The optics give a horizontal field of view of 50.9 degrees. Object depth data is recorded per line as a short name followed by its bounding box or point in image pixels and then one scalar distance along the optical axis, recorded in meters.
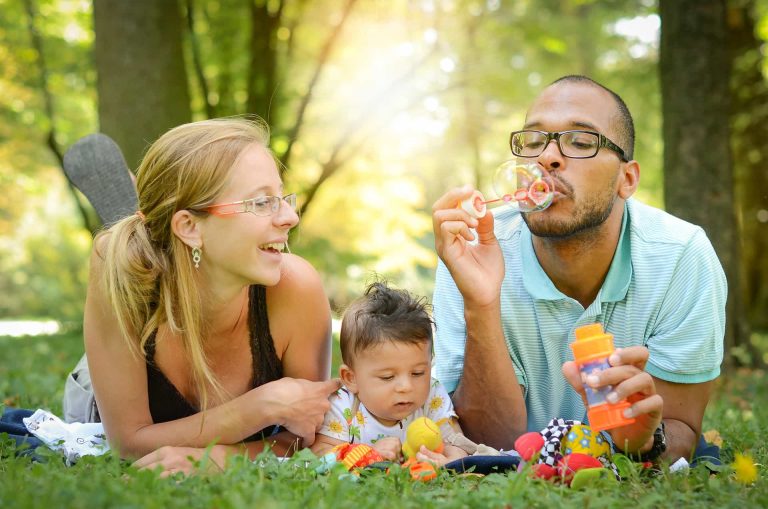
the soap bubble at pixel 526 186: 3.32
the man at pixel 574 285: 3.28
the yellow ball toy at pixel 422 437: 3.19
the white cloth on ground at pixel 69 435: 3.38
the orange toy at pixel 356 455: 3.07
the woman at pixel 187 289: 3.21
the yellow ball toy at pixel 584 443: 2.98
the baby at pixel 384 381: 3.42
